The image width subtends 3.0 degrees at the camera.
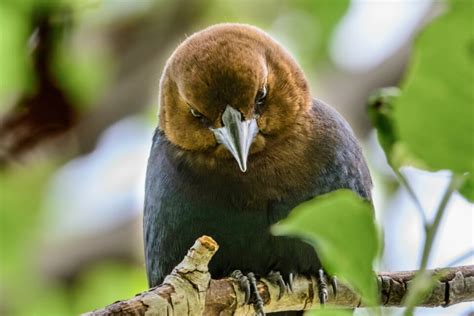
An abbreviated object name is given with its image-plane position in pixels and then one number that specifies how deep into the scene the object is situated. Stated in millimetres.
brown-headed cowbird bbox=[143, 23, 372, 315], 2168
